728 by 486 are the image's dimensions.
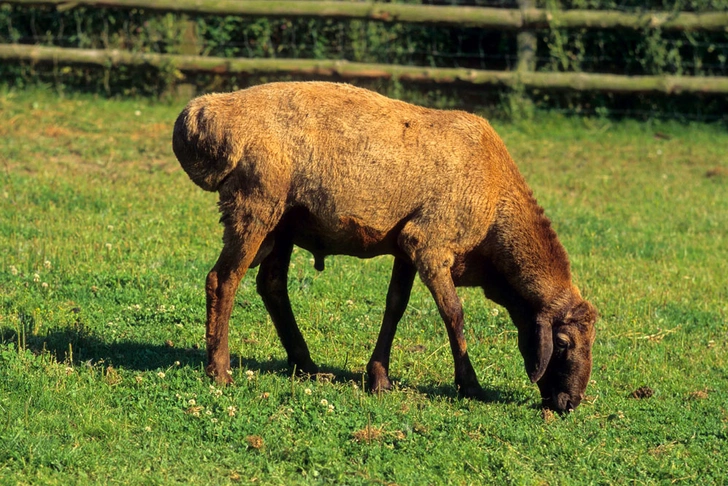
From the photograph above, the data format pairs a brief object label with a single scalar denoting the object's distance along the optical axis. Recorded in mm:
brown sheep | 13477
